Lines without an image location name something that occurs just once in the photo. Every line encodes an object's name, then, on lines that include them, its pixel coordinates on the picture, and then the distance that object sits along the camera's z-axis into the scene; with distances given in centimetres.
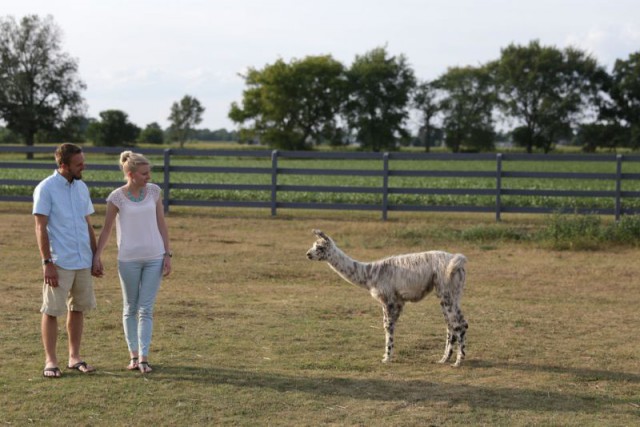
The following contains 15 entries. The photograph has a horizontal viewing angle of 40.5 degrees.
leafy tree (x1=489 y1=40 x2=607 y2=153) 7781
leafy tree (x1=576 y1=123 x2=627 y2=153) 7325
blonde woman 664
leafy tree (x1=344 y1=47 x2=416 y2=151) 8181
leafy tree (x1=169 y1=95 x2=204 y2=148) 11294
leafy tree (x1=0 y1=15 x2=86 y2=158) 6919
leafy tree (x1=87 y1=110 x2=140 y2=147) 8000
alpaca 738
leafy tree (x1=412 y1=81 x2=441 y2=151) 9281
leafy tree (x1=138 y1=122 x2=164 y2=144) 9956
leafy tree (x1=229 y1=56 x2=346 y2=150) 7975
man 645
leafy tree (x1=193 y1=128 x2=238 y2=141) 14606
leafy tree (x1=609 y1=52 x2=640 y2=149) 7238
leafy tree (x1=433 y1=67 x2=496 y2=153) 8588
